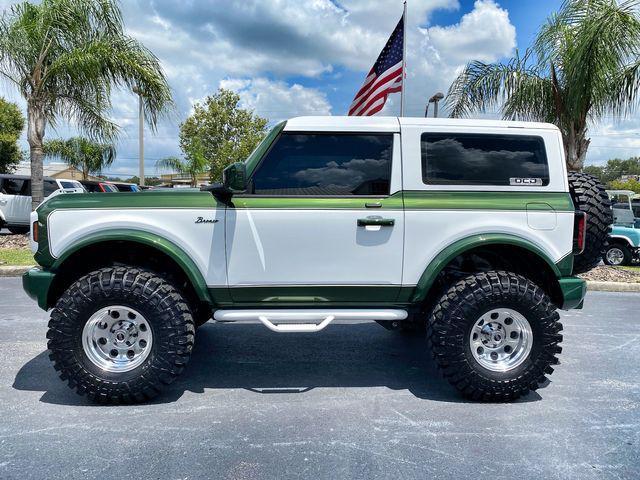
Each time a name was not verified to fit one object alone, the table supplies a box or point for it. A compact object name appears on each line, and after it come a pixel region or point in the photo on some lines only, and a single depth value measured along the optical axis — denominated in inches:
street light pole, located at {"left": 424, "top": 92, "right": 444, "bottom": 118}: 520.7
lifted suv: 138.8
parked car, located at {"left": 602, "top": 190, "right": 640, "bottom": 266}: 481.4
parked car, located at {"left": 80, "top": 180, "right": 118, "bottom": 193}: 810.0
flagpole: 348.7
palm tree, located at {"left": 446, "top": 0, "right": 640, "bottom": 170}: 345.7
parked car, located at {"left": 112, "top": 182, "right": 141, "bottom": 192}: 924.0
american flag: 357.4
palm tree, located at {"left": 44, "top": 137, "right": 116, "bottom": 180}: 1643.7
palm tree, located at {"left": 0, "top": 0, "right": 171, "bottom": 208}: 413.7
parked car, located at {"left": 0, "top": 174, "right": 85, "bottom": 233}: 575.5
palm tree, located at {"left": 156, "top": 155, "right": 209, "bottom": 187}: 1459.9
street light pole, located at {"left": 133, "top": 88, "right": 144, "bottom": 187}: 902.3
